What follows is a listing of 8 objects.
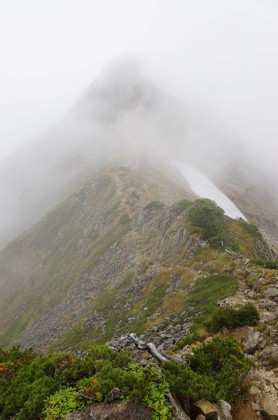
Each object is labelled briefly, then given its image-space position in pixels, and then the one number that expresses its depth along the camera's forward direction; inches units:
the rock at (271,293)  870.4
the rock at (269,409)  442.9
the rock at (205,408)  396.2
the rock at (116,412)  365.4
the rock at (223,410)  397.7
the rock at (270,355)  588.4
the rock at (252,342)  639.8
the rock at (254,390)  481.8
